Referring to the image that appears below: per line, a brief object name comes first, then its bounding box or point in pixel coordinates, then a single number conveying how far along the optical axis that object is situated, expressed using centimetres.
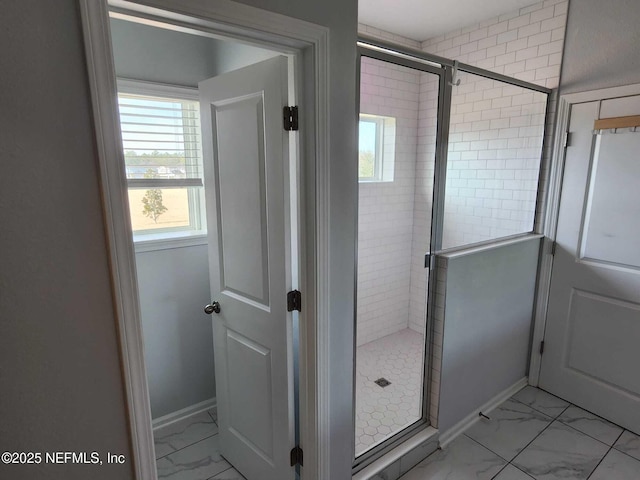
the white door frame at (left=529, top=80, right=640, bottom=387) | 220
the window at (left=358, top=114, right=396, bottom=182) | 304
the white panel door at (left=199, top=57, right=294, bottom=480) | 142
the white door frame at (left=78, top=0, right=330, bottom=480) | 85
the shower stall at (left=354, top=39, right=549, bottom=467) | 207
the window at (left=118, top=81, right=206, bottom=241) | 196
